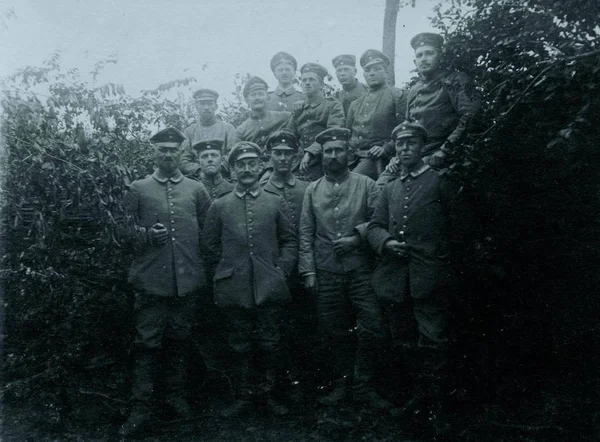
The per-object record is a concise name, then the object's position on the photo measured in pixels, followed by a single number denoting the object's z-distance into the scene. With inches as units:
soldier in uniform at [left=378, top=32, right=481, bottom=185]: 168.4
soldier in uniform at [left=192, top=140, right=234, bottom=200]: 201.2
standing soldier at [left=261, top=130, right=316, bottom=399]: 187.2
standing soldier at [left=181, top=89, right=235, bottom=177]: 246.4
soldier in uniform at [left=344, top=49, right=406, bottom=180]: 192.9
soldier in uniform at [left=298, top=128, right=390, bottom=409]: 163.8
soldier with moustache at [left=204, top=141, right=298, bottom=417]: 165.5
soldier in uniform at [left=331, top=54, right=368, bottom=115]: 222.2
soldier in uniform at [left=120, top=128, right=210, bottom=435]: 160.9
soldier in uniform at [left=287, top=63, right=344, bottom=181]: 205.8
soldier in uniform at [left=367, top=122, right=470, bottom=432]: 147.3
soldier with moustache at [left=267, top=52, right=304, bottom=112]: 244.8
